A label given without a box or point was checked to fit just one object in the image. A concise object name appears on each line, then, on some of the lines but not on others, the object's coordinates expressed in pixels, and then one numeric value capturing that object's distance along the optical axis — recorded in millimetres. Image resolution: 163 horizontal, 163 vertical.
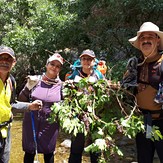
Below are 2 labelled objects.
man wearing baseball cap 3053
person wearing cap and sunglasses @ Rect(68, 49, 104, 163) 3762
